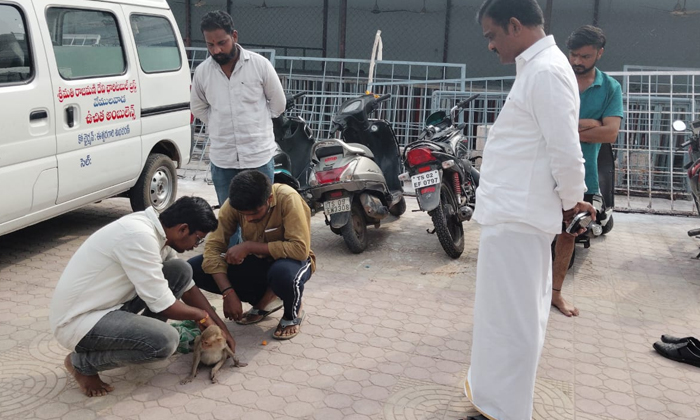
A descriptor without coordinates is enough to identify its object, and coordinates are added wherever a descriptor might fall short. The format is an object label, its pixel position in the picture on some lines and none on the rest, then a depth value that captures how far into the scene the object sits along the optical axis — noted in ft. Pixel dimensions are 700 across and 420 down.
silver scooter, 17.06
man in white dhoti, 8.24
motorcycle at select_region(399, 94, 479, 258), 16.62
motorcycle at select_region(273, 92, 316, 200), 20.40
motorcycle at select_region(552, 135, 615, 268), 16.52
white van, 13.99
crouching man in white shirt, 9.77
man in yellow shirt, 11.86
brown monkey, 10.70
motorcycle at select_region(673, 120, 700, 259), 17.66
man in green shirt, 13.43
